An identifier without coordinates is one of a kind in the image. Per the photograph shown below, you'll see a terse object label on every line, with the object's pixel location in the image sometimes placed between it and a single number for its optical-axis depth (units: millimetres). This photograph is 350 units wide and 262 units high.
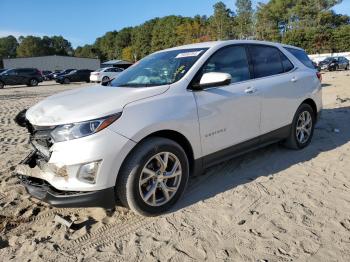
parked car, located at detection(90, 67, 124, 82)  32044
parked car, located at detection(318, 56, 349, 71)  37781
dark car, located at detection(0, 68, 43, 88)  30567
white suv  3383
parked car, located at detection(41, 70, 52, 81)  47588
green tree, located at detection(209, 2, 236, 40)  87562
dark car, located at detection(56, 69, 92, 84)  35875
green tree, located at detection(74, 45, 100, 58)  137950
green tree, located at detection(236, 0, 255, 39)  85325
